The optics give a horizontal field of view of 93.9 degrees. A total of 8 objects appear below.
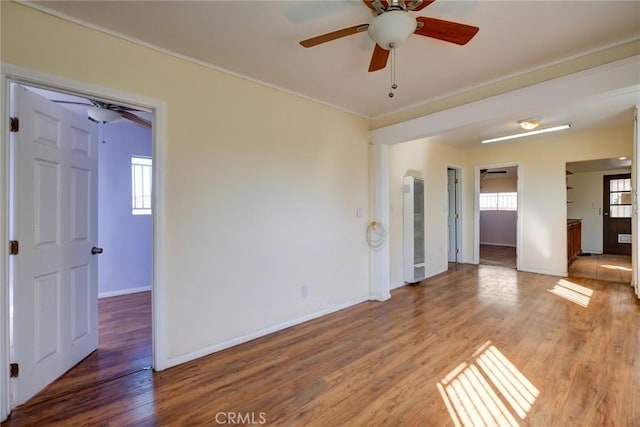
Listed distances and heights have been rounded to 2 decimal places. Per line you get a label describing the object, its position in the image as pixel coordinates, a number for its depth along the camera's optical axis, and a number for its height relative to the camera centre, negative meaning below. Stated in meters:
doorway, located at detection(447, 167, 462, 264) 6.56 +0.01
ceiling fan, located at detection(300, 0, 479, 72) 1.66 +1.10
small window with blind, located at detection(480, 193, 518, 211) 9.20 +0.41
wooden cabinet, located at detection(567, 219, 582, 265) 5.82 -0.52
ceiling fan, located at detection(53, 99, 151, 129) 3.18 +1.13
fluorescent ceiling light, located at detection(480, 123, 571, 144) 4.67 +1.36
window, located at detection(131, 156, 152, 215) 4.63 +0.46
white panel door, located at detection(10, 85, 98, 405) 1.93 -0.18
